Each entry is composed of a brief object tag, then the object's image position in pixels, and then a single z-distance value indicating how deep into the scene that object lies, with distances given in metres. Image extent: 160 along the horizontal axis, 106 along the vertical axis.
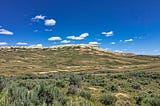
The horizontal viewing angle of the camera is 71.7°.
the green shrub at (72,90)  8.44
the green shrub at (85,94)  7.85
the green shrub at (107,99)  7.66
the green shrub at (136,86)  14.87
